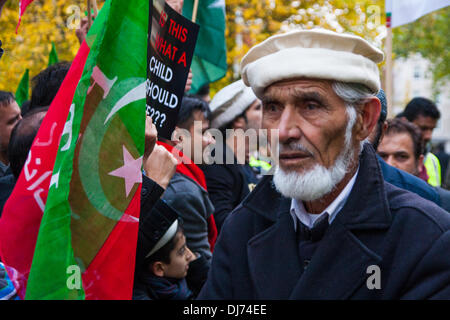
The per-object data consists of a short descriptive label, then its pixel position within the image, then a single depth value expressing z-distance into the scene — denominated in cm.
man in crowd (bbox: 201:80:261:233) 488
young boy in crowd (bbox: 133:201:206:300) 333
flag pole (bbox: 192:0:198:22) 424
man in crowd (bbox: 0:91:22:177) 438
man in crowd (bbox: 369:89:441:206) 330
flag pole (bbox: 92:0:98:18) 307
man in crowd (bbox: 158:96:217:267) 374
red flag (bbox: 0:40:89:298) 228
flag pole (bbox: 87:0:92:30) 296
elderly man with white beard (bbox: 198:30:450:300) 202
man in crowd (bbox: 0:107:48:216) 303
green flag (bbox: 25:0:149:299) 209
